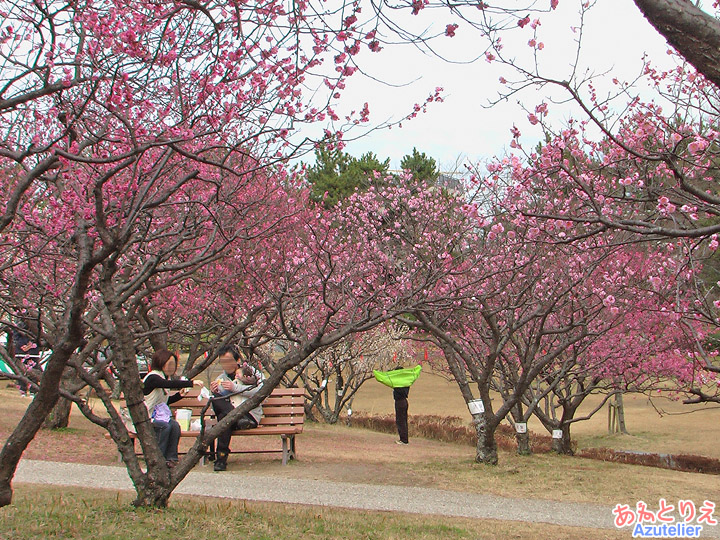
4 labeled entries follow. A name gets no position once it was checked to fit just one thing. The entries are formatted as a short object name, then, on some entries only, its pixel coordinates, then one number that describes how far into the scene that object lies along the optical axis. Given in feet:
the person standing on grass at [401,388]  47.44
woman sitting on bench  22.31
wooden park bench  30.12
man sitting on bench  27.08
